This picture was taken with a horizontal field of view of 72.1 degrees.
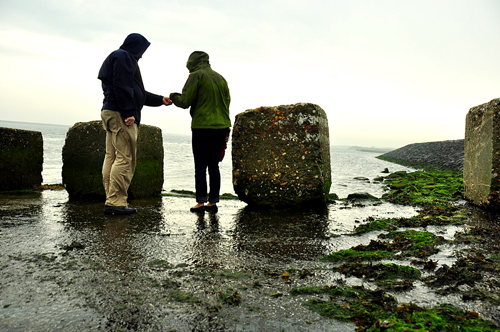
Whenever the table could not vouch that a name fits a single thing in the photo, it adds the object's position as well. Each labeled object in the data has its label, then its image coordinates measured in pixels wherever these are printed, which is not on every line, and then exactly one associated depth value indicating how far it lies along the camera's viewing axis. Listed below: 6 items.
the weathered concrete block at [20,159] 6.54
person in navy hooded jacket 4.56
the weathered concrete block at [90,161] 6.11
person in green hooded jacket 5.02
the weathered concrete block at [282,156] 5.21
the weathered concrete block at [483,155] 4.79
